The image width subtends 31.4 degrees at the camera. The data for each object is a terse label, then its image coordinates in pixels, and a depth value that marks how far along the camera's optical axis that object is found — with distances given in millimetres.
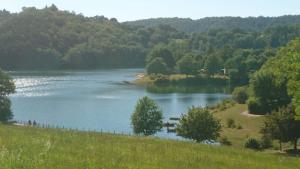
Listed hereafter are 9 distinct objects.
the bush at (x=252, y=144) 51384
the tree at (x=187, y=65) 172500
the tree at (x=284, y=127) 48219
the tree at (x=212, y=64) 169250
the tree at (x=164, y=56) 194025
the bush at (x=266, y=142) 52106
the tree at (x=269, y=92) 83125
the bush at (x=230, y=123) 70438
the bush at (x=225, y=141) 55984
